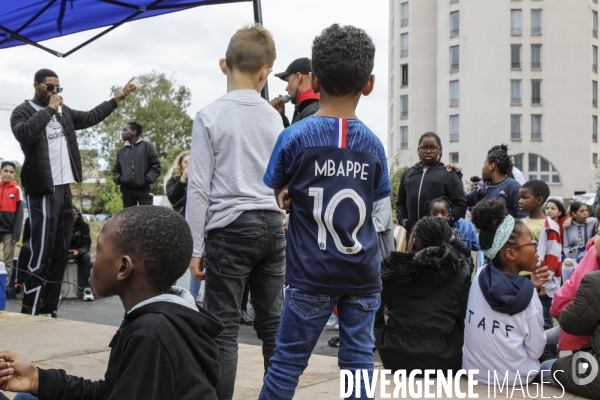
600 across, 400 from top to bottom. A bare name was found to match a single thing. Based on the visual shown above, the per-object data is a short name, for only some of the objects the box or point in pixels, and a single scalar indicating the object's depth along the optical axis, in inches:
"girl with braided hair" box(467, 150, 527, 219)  289.3
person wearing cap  169.6
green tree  1695.4
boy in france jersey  117.9
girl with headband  187.2
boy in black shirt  81.7
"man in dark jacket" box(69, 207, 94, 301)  413.1
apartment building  2290.8
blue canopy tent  253.0
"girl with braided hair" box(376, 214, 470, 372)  197.2
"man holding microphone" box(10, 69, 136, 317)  254.5
